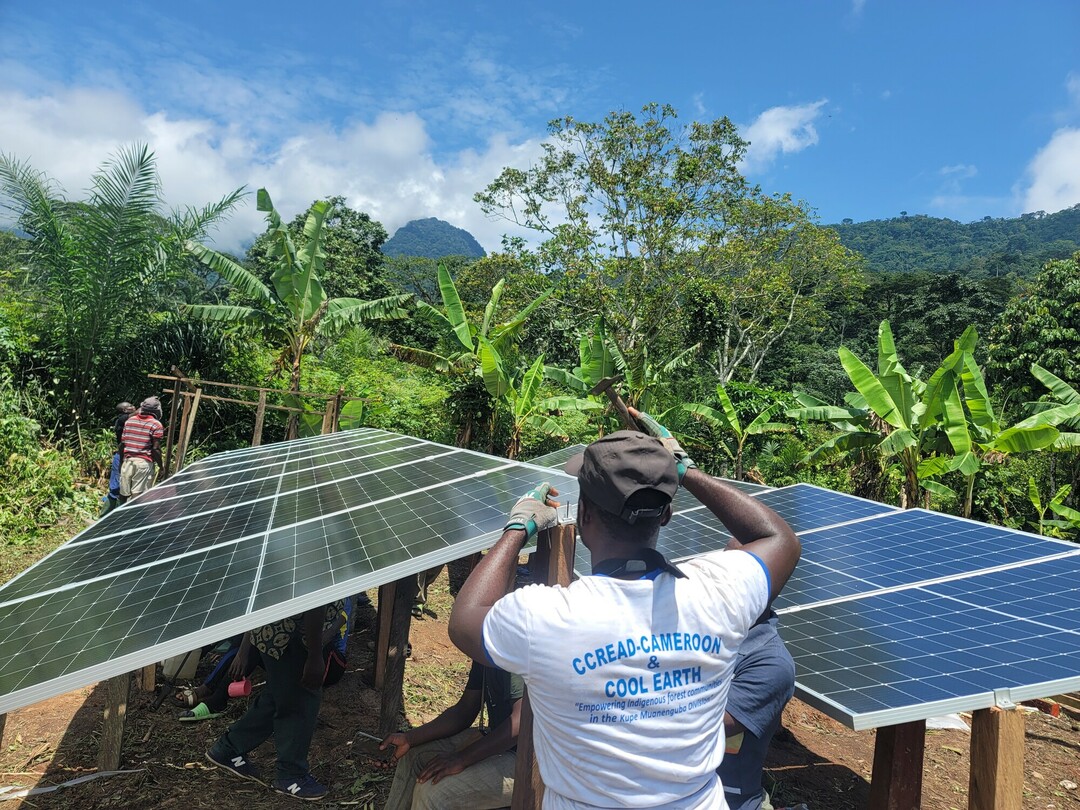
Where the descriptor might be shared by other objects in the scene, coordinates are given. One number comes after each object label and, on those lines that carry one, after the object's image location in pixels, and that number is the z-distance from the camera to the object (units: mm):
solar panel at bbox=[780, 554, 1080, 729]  2836
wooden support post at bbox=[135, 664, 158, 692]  5820
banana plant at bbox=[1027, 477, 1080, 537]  10706
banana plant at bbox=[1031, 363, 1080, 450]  11000
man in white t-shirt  1602
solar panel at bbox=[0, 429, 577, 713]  2678
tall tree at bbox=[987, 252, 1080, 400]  17859
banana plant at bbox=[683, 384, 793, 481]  14950
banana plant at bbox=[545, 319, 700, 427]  14125
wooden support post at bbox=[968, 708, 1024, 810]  2967
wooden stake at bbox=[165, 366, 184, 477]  11334
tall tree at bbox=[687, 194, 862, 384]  21484
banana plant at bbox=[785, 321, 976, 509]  10625
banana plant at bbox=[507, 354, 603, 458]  13820
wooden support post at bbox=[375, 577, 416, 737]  4812
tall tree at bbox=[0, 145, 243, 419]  12883
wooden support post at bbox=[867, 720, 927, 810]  3408
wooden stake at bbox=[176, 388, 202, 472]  11081
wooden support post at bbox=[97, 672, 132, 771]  4621
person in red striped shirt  10070
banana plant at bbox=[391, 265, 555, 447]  12852
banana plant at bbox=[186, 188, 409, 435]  13477
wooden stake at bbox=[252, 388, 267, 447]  11086
